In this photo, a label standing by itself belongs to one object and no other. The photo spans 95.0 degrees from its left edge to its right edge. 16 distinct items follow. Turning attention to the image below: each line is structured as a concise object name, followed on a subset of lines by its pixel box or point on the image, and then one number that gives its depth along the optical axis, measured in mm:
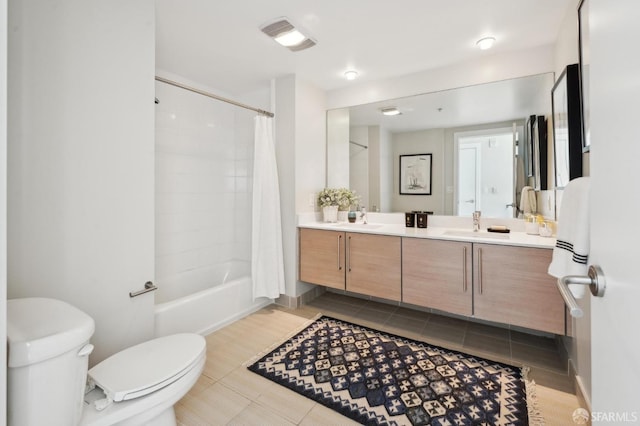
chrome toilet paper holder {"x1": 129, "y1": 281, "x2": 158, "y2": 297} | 1646
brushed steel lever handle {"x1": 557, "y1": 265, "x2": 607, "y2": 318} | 614
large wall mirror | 2434
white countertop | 1968
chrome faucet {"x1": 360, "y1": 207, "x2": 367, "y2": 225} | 3146
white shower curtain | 2762
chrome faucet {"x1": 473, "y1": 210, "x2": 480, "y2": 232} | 2541
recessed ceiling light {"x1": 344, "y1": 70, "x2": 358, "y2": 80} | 2734
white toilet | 907
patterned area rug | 1527
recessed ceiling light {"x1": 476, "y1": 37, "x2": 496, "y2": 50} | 2135
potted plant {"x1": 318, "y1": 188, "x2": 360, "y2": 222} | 3066
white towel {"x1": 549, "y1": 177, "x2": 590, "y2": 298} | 1064
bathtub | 2100
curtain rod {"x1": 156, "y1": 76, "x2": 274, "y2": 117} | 2016
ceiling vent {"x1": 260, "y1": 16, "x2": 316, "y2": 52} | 1962
